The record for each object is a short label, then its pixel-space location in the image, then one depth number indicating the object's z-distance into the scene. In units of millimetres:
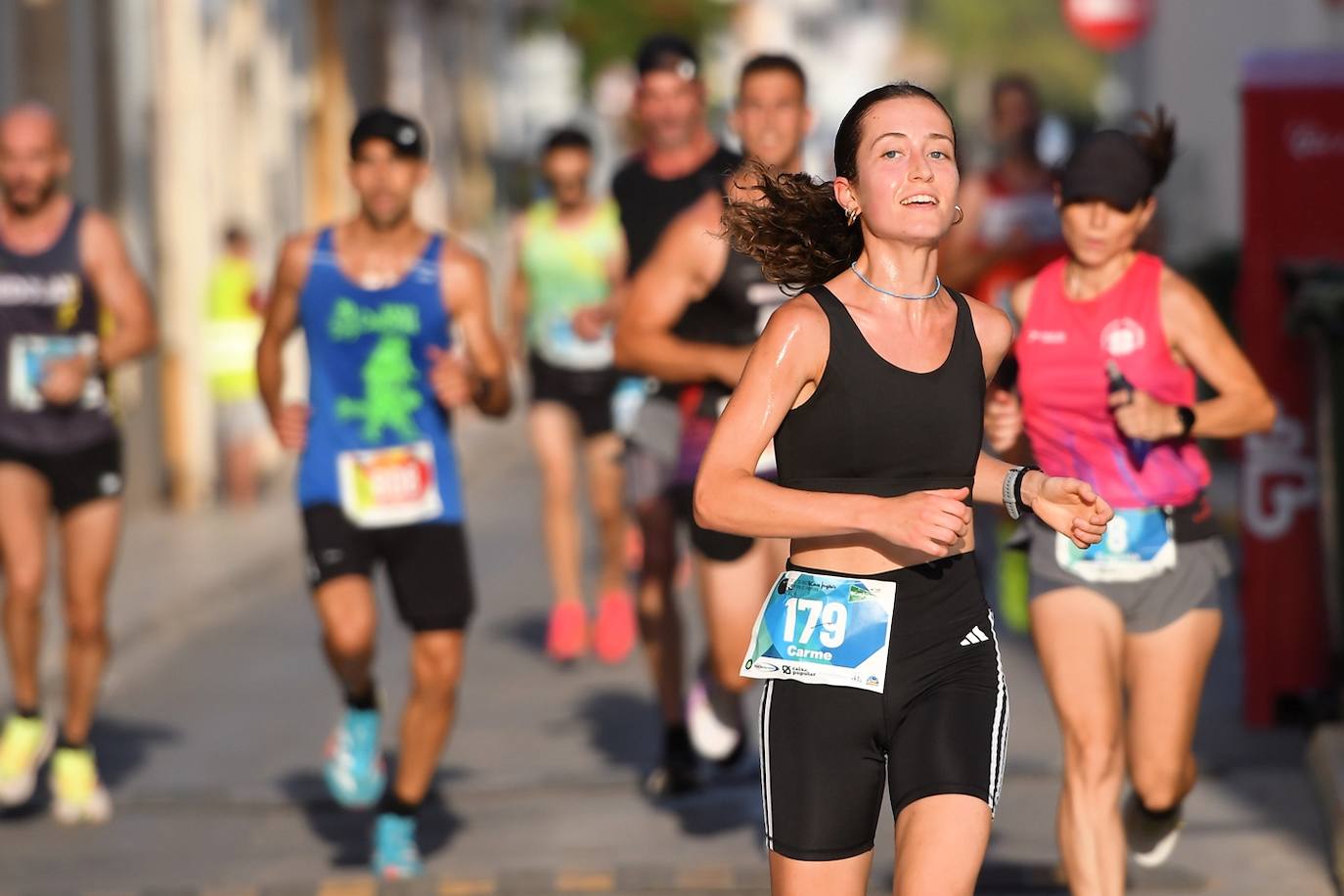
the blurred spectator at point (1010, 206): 23375
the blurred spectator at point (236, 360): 34625
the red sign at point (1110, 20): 46719
